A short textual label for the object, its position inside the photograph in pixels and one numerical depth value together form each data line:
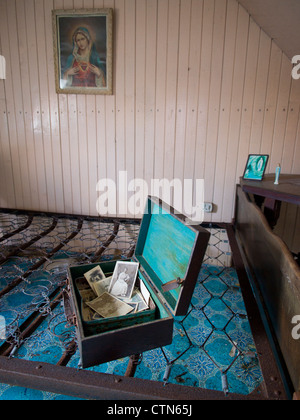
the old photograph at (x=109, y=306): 1.00
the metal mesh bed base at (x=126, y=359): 0.76
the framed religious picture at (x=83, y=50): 2.33
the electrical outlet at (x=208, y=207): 2.54
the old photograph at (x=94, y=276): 1.15
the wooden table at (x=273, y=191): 1.28
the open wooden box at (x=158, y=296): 0.79
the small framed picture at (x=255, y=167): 1.77
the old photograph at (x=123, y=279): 1.11
